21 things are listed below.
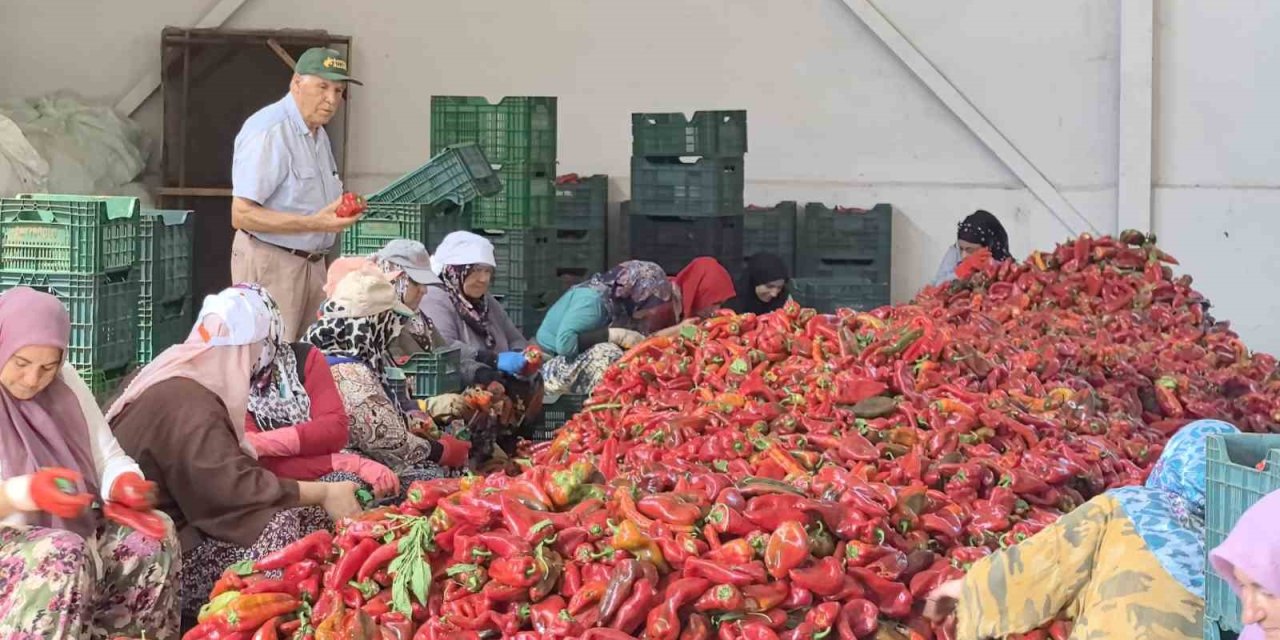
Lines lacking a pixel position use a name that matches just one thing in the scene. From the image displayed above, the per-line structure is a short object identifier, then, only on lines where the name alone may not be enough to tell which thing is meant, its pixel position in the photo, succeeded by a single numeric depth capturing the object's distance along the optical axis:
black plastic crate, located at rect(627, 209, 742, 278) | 8.16
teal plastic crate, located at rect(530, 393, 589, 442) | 6.68
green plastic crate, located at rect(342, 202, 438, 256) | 6.25
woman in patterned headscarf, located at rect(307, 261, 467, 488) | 4.86
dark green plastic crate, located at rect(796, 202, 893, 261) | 9.78
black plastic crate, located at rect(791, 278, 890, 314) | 8.55
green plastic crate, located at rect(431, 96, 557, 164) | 7.61
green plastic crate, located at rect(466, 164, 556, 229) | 7.57
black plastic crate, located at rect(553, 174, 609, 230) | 9.59
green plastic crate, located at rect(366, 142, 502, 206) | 6.48
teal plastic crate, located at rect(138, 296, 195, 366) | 5.12
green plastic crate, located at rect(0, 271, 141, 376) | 4.50
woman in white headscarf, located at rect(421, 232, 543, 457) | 6.14
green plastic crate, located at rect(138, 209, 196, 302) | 5.07
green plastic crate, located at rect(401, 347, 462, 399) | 5.67
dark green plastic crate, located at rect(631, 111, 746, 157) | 8.01
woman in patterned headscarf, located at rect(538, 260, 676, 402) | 6.71
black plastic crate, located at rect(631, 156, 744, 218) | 8.05
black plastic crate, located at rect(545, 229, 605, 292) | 9.48
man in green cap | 5.61
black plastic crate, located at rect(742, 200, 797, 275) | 9.82
